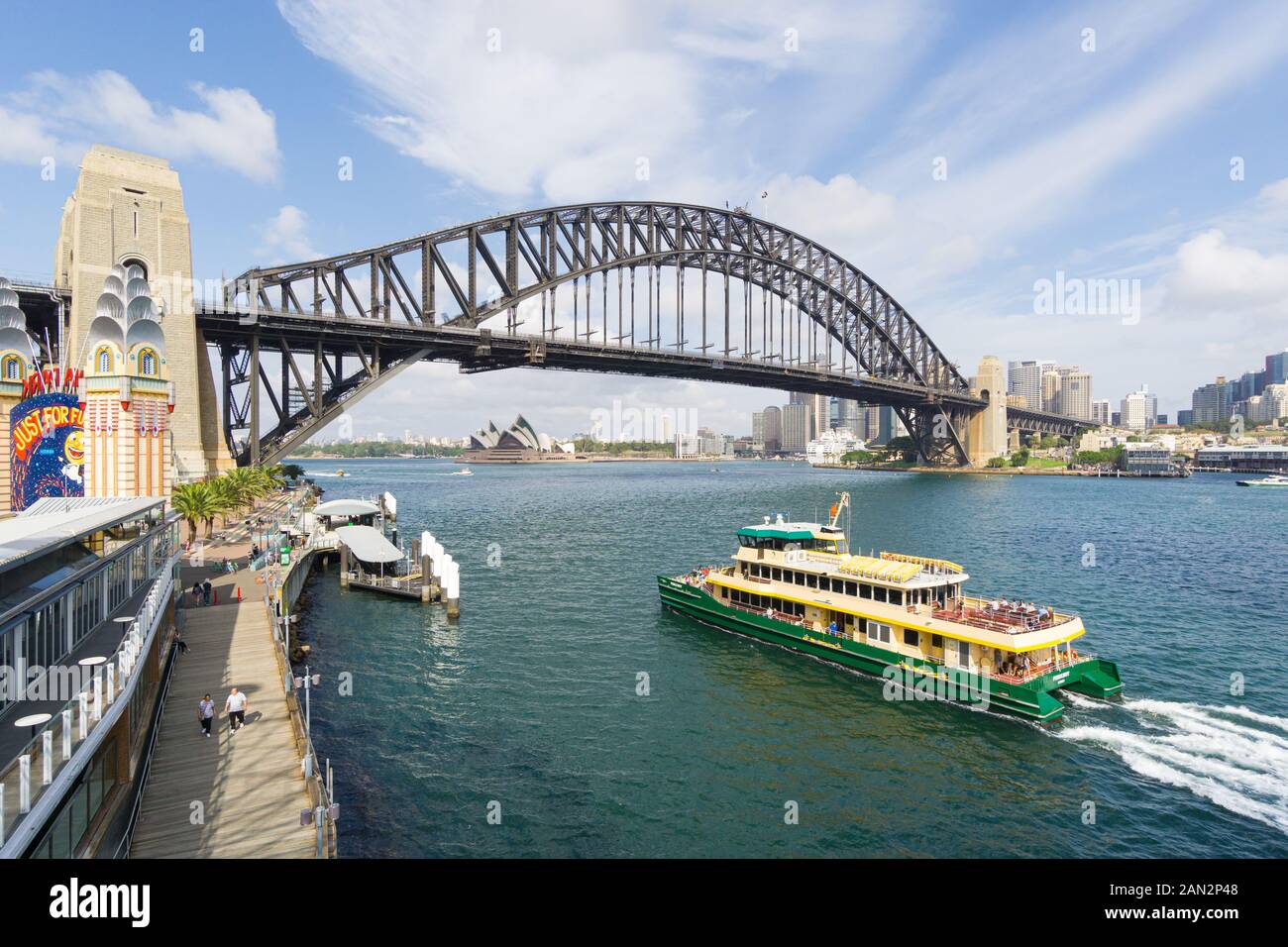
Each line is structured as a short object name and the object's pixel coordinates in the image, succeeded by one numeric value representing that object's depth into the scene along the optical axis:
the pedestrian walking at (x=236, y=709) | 17.88
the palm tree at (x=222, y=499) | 42.12
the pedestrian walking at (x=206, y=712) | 17.44
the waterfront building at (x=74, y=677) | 10.34
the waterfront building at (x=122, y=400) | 31.56
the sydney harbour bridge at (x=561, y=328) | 58.84
